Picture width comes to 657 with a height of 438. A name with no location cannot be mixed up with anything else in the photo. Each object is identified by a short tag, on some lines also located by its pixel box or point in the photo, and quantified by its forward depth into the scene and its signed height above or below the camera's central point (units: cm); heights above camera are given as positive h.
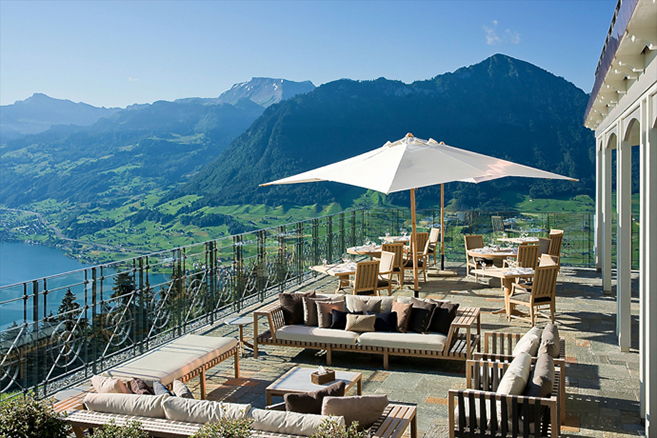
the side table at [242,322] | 636 -119
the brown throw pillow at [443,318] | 586 -107
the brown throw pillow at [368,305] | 627 -99
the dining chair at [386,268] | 890 -83
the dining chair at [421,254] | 1027 -69
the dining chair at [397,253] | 966 -59
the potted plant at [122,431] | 302 -118
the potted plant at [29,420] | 306 -114
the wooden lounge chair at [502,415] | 337 -125
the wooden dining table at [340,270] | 871 -81
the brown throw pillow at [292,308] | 646 -105
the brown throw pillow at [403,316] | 593 -107
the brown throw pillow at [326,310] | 628 -105
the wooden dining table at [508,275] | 771 -83
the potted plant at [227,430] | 287 -111
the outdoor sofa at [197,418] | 303 -118
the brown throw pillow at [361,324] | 604 -116
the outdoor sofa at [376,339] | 557 -129
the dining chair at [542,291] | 720 -97
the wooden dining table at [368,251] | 1046 -60
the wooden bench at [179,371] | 407 -128
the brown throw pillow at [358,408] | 307 -108
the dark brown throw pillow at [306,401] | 320 -107
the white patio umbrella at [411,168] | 586 +62
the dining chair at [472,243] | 1109 -50
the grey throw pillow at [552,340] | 423 -97
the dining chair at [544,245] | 1082 -54
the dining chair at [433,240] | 1184 -45
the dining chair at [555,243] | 1070 -48
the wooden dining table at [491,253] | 1025 -65
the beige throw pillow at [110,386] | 359 -110
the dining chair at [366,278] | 803 -86
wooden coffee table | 432 -134
